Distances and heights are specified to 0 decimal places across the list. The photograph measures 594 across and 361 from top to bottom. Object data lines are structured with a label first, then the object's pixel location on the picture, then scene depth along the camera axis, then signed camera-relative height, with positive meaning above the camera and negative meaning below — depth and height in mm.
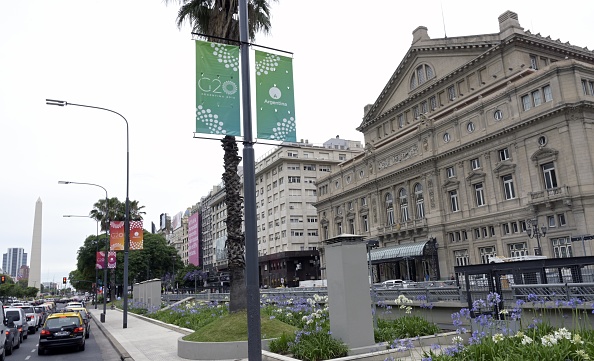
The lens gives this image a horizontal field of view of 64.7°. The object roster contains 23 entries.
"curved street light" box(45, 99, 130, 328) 27531 +3280
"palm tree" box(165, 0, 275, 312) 17312 +9979
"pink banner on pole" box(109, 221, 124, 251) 28734 +3147
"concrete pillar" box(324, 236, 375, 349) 10906 -433
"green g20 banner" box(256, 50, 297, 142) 7965 +3072
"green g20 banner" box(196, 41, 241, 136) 7668 +3126
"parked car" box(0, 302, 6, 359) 15390 -1232
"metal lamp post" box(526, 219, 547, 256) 38934 +2787
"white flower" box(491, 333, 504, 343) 6271 -936
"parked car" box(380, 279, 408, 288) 42938 -904
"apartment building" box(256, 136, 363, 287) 89250 +13365
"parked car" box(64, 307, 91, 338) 24953 -1580
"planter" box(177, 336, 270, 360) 13258 -1888
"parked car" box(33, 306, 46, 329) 34450 -1664
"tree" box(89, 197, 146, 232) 65000 +10818
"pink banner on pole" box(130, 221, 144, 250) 29027 +3166
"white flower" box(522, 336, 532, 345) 5972 -942
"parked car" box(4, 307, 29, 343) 23453 -1178
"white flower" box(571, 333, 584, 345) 5584 -904
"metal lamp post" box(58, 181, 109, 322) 33594 +2582
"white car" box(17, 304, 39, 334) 30844 -1624
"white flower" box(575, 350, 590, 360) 5387 -1056
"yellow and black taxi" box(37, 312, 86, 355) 18828 -1664
